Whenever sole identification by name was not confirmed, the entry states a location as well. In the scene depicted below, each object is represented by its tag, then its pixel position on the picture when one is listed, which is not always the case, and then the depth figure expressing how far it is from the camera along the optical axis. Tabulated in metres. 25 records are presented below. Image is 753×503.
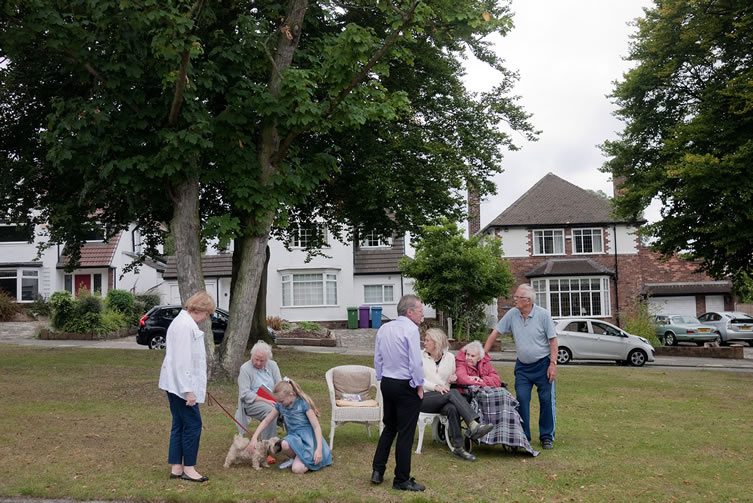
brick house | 42.94
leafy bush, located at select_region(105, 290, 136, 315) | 35.66
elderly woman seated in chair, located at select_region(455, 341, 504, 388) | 9.35
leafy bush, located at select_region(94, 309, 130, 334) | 31.77
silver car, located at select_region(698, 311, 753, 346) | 36.19
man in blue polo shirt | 9.19
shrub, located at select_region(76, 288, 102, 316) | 31.63
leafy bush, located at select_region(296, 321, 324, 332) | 35.64
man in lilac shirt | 7.23
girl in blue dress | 8.01
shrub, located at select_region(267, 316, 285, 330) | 36.03
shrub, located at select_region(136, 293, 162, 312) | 38.37
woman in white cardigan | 8.70
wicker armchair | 9.21
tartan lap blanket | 8.70
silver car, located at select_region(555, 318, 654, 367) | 25.36
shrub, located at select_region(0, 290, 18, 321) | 38.38
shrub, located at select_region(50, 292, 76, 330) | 31.25
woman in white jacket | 7.20
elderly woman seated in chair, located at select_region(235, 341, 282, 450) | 8.82
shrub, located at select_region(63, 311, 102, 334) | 31.19
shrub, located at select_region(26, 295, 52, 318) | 39.41
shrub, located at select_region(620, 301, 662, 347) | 31.42
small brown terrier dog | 8.03
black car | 27.31
